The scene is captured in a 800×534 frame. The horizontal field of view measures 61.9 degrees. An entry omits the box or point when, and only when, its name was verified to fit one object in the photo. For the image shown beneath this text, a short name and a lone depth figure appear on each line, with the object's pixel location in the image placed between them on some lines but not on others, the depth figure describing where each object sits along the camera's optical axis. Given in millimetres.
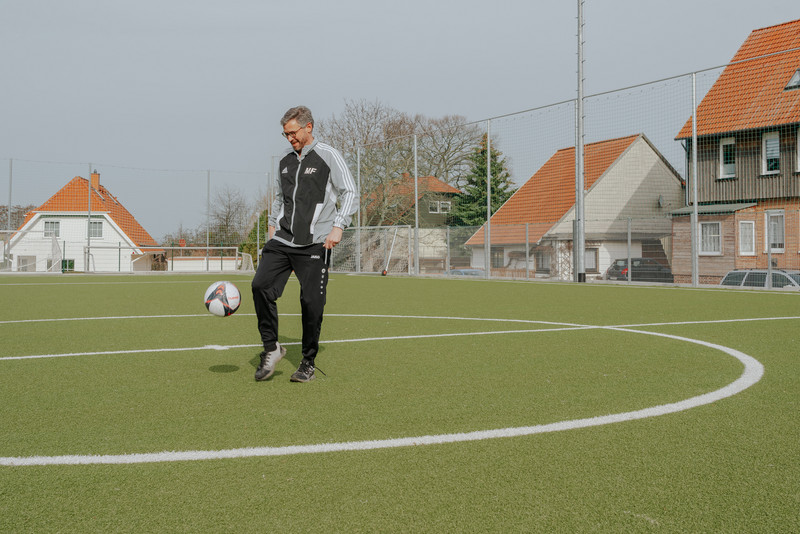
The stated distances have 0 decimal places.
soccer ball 4930
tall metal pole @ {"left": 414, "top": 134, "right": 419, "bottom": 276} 22906
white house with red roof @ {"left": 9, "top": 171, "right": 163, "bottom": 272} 27672
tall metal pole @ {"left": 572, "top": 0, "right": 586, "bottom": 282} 17703
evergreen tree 20359
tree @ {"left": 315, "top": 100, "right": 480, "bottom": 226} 24930
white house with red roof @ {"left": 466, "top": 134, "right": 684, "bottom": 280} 17188
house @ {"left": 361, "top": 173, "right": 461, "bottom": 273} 22516
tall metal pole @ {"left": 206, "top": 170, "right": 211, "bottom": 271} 30812
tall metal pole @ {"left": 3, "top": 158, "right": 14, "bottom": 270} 26870
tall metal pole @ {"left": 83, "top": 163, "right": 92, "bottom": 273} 27734
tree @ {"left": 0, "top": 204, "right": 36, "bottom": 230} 27400
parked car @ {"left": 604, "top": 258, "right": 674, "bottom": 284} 16234
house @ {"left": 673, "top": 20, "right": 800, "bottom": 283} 15648
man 4609
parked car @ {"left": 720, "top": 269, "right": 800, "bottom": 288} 14352
